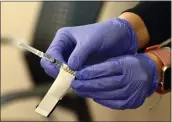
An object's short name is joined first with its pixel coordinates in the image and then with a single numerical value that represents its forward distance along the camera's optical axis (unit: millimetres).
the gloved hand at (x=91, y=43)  831
